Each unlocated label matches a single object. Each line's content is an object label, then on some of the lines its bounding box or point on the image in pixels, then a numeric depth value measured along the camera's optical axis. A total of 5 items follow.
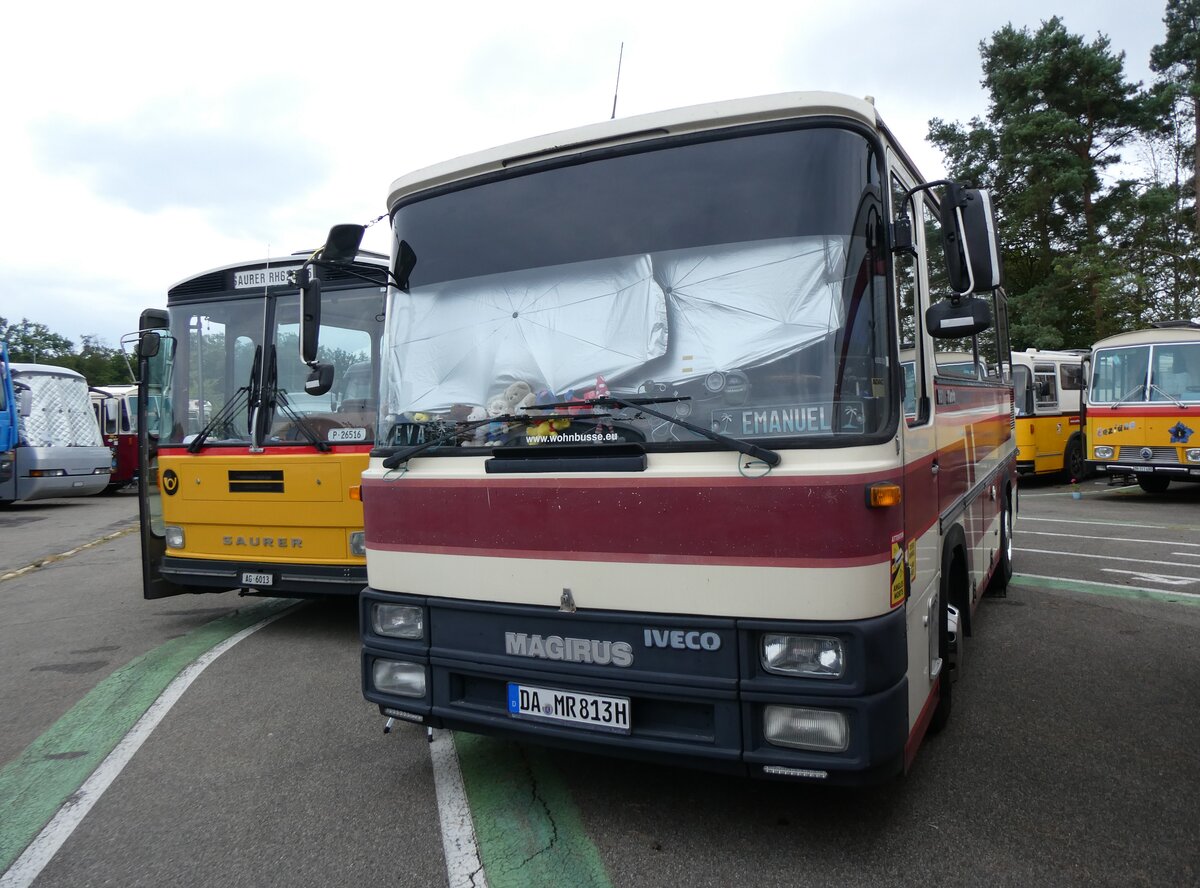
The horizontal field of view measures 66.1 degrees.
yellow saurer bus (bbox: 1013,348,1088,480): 18.73
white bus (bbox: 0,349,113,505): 19.83
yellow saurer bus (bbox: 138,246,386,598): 6.80
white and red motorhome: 3.15
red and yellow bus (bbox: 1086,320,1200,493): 14.91
